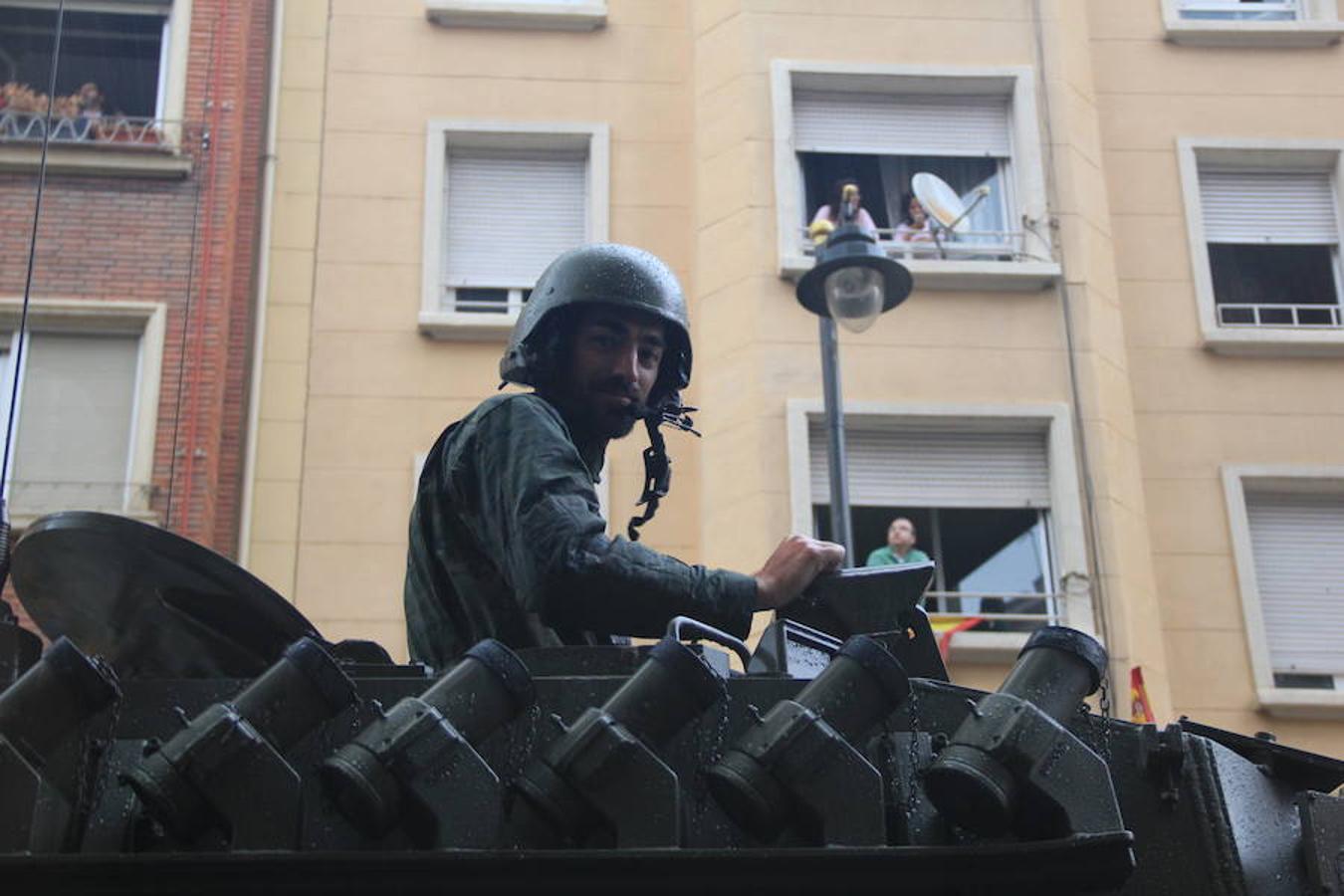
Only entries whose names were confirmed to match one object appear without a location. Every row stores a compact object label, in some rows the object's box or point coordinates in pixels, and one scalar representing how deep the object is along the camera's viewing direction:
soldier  4.58
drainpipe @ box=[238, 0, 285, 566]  18.33
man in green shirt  16.66
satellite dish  19.39
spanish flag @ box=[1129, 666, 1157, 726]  15.70
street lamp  12.79
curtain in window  19.97
